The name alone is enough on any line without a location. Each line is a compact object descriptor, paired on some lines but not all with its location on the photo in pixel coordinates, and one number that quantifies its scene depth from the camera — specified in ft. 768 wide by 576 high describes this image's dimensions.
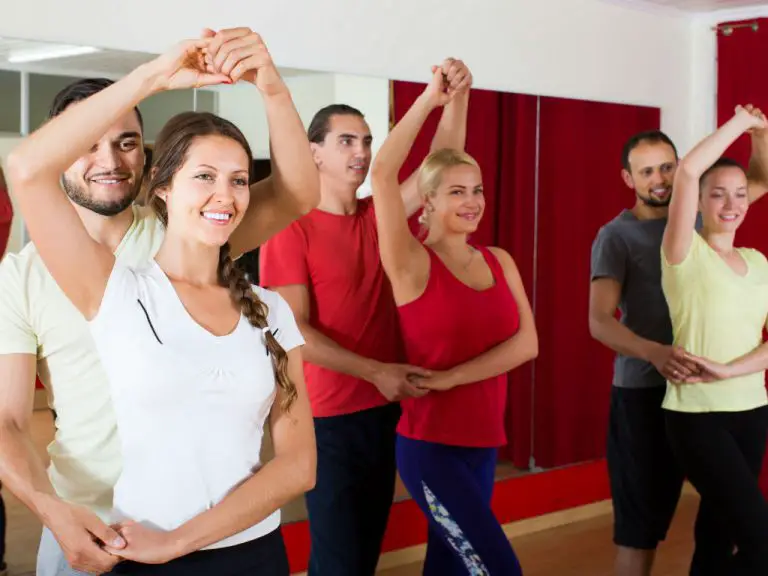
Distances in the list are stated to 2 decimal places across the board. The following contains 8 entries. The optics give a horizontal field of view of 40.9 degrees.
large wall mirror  15.20
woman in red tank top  8.96
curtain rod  17.06
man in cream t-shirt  6.14
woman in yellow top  10.08
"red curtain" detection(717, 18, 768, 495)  16.88
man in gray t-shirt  11.65
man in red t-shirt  9.86
